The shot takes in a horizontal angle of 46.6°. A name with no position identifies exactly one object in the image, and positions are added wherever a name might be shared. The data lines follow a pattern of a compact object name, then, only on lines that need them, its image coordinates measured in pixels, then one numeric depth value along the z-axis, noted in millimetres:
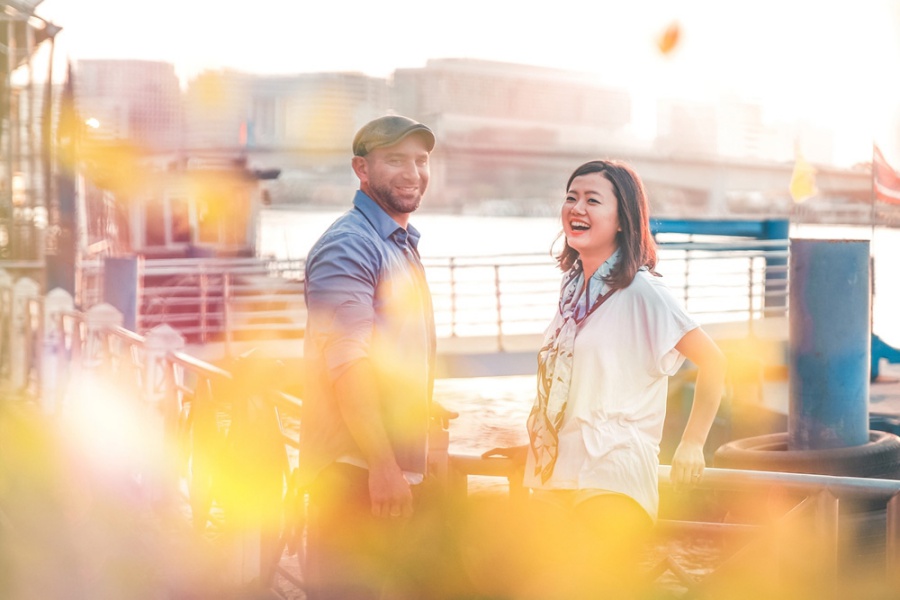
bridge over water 38844
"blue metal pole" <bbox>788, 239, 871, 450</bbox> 6285
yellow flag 17219
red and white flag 13289
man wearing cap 2740
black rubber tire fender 6043
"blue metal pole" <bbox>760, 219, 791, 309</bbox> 18109
